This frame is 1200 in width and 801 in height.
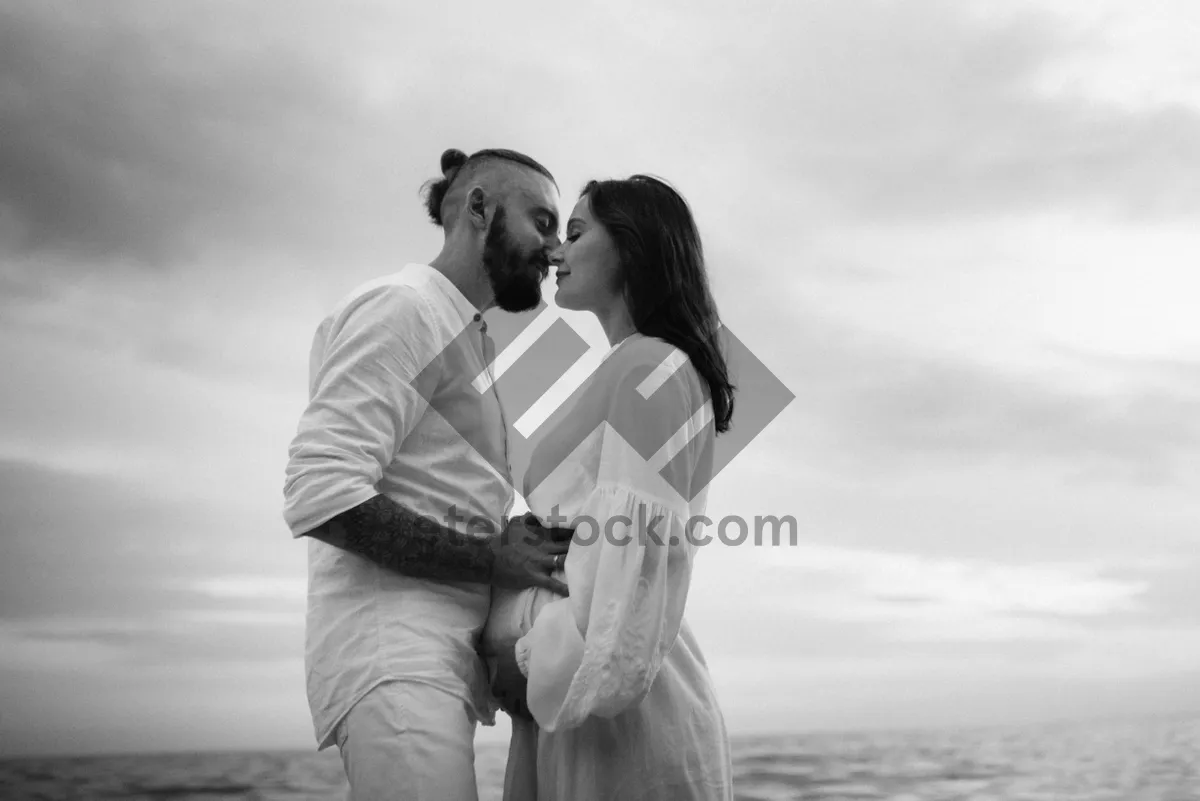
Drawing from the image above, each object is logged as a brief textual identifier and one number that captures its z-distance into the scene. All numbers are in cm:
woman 180
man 199
